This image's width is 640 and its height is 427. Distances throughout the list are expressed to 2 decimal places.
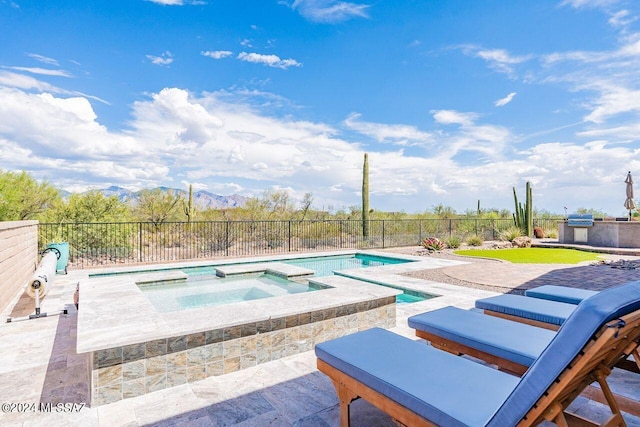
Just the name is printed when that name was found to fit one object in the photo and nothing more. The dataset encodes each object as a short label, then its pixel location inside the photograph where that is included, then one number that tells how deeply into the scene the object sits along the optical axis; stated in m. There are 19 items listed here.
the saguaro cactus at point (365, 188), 14.94
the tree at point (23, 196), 7.76
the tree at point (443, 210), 19.96
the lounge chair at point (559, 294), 3.57
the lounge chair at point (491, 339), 2.05
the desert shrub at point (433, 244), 11.49
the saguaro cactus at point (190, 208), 15.25
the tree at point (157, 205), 14.54
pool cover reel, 4.22
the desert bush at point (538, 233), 16.08
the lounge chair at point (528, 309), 2.88
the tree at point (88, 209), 10.18
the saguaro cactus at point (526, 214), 16.00
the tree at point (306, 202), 17.80
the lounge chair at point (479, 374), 1.18
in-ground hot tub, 2.47
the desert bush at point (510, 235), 14.09
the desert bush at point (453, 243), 12.79
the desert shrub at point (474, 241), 13.54
